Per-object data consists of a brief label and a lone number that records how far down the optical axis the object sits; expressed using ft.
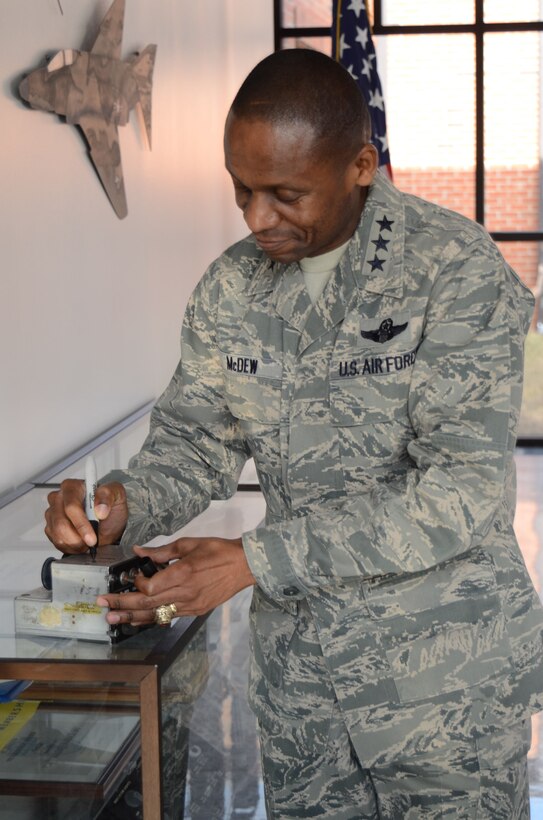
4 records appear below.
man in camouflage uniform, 4.57
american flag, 21.20
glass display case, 4.80
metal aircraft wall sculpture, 11.76
